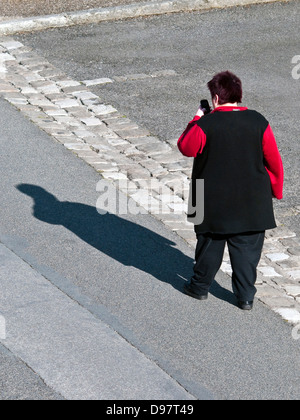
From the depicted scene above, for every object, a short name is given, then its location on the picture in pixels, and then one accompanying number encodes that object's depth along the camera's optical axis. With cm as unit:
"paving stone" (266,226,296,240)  1611
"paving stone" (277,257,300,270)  1516
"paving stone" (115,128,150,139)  1992
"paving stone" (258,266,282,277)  1477
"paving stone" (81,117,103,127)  2041
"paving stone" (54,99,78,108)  2136
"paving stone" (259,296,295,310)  1355
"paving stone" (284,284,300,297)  1417
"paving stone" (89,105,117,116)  2109
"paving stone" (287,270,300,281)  1482
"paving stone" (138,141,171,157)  1912
